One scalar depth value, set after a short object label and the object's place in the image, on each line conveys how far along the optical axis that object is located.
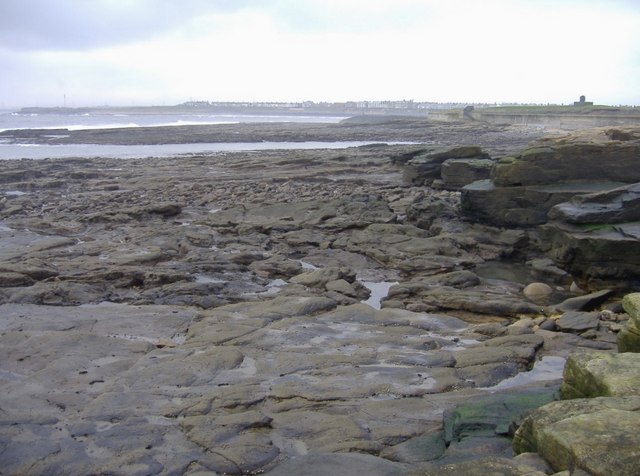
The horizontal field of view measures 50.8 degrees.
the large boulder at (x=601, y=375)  5.32
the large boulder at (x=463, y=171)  19.81
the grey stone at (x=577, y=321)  9.40
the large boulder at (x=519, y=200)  14.91
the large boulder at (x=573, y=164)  15.05
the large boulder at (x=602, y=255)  11.59
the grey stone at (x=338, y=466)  5.37
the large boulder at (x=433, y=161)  21.16
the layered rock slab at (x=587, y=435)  4.16
